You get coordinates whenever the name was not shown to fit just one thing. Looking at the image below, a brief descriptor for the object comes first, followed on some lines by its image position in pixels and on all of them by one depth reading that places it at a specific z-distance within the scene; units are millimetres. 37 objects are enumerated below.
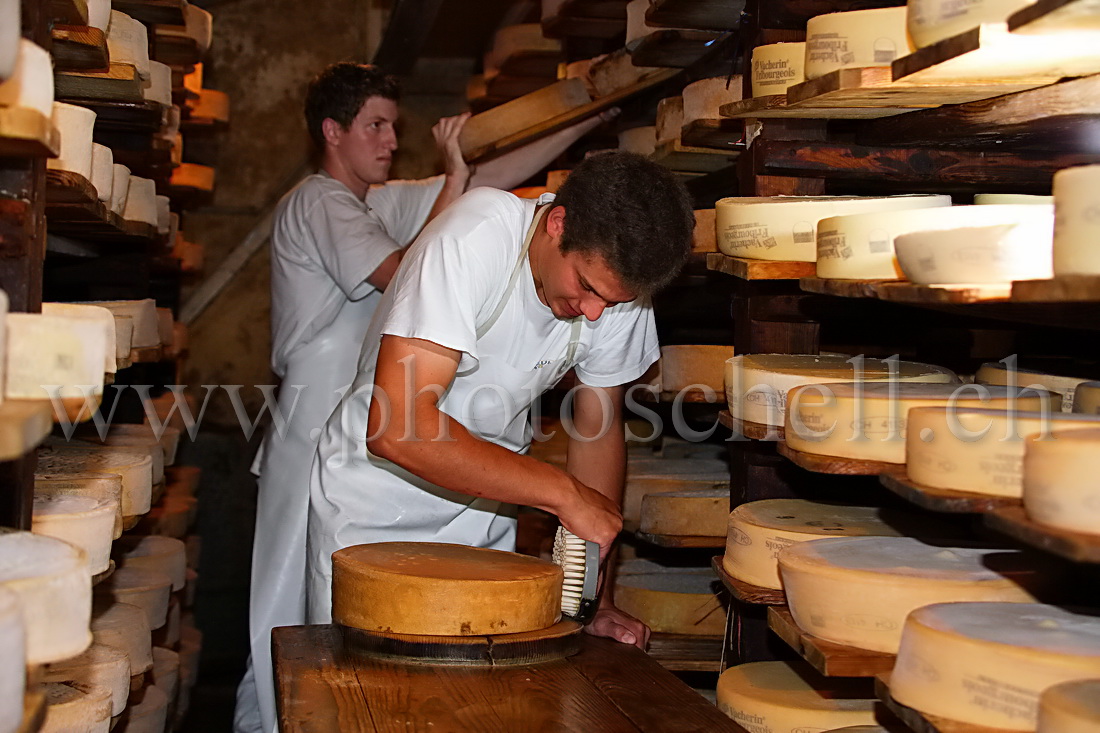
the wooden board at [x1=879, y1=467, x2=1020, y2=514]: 1679
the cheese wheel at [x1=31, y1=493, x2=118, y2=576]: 2309
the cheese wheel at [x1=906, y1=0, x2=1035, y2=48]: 1837
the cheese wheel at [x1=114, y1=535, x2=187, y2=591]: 3883
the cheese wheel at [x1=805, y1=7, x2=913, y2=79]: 2309
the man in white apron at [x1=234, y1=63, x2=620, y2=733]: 3939
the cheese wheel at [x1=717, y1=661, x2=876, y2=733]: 2330
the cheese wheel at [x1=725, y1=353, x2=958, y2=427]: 2439
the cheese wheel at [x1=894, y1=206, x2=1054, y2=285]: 1712
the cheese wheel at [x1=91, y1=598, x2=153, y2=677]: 3066
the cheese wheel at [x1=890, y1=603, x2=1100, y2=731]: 1574
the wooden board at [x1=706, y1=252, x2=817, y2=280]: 2420
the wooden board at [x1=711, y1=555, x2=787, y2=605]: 2393
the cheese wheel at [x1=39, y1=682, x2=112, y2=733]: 2379
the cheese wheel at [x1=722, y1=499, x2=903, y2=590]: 2438
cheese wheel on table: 2242
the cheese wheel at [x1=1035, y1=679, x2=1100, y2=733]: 1379
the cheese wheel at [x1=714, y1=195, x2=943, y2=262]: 2441
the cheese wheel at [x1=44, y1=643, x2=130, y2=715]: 2622
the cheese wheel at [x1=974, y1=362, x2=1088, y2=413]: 2477
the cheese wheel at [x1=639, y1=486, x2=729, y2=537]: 3445
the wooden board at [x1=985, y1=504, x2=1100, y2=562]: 1387
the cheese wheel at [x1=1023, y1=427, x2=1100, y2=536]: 1457
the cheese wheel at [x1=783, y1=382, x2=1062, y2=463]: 2047
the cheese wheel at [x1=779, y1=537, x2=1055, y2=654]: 1967
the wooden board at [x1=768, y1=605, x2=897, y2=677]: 1948
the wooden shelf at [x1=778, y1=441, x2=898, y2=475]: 2055
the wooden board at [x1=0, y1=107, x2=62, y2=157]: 1539
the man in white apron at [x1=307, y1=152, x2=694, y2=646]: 2518
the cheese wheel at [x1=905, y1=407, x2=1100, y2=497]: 1691
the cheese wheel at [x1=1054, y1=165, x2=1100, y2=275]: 1482
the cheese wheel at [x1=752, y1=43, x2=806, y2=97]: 2781
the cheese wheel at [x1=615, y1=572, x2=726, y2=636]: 3598
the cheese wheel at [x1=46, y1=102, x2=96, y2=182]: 2492
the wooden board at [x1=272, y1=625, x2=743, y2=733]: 2004
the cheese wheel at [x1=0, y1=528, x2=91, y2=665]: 1564
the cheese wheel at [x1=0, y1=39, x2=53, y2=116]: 1566
